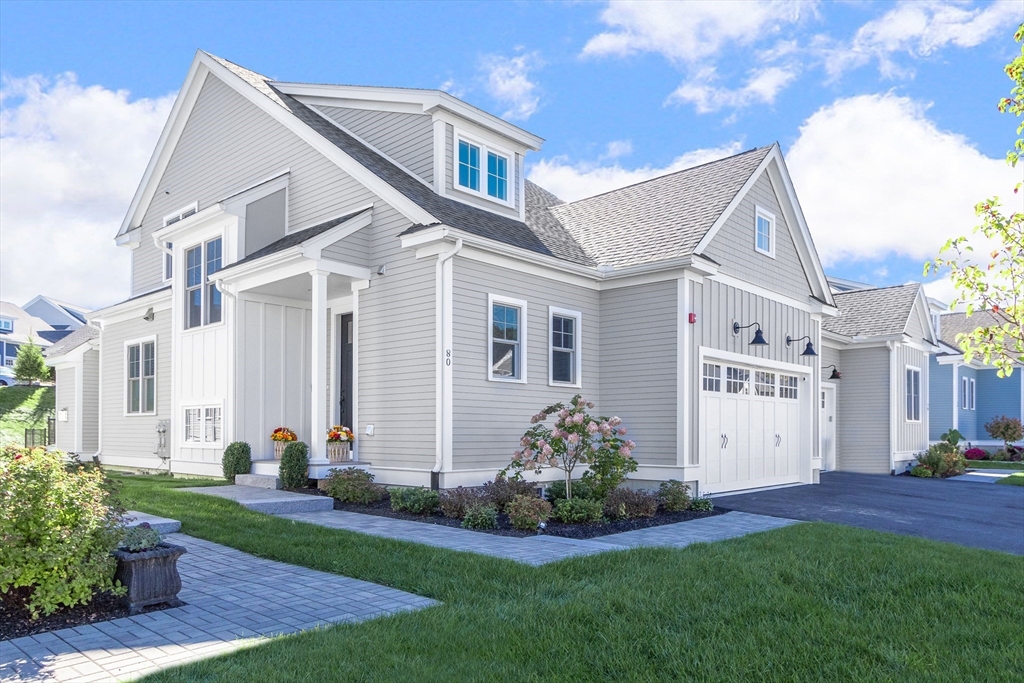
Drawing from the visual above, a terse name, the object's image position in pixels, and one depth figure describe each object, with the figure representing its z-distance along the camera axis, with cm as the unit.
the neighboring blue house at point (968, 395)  3014
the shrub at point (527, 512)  943
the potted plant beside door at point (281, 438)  1334
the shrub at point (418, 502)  1054
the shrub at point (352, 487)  1129
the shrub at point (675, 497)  1185
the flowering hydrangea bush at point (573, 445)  1081
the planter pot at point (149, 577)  574
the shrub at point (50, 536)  539
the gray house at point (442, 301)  1198
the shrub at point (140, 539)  596
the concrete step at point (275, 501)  1031
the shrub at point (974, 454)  2555
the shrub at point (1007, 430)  2973
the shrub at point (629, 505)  1070
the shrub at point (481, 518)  957
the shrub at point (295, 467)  1202
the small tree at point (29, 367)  3000
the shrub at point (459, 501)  1010
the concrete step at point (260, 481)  1235
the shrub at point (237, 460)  1321
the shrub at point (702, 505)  1191
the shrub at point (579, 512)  1012
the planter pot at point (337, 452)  1231
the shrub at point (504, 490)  1056
